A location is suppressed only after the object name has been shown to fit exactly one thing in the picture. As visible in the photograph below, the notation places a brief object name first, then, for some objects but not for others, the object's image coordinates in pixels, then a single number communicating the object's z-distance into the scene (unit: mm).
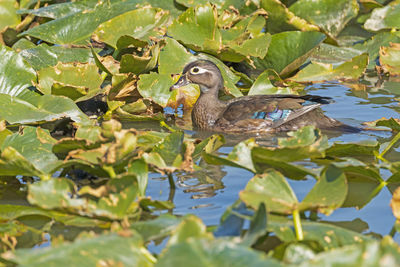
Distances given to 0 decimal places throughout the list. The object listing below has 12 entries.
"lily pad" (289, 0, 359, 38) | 17734
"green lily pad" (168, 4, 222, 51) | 14711
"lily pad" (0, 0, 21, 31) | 16484
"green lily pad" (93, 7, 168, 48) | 14469
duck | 13687
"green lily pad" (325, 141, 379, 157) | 9619
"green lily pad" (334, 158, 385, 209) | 8336
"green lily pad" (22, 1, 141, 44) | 14672
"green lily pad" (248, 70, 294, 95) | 14562
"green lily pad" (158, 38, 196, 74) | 14484
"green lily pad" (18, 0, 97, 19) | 15734
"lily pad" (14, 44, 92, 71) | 13805
